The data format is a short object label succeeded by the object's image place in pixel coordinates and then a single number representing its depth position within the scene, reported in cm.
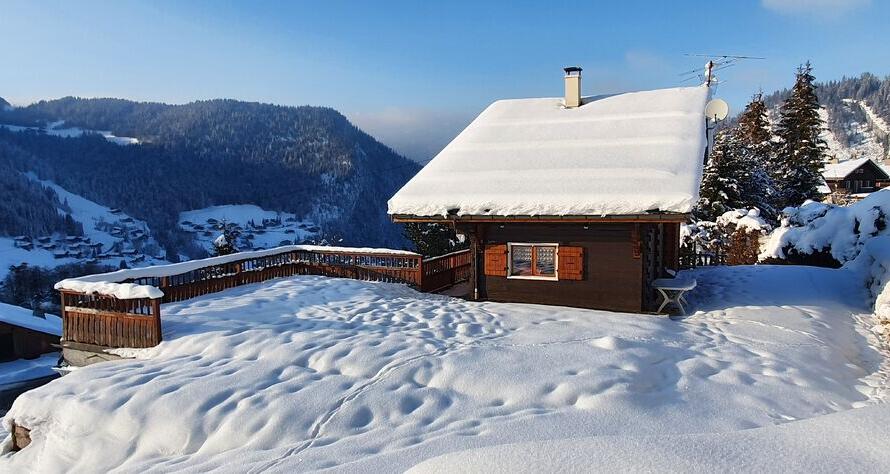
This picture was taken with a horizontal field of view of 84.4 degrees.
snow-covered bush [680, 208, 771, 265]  1991
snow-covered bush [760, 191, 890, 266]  1470
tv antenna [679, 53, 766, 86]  1958
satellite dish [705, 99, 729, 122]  1452
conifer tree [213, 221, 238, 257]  2038
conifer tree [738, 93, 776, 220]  2695
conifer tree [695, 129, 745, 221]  2589
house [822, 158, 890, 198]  5125
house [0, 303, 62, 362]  2669
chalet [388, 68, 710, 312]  1066
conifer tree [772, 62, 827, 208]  3145
